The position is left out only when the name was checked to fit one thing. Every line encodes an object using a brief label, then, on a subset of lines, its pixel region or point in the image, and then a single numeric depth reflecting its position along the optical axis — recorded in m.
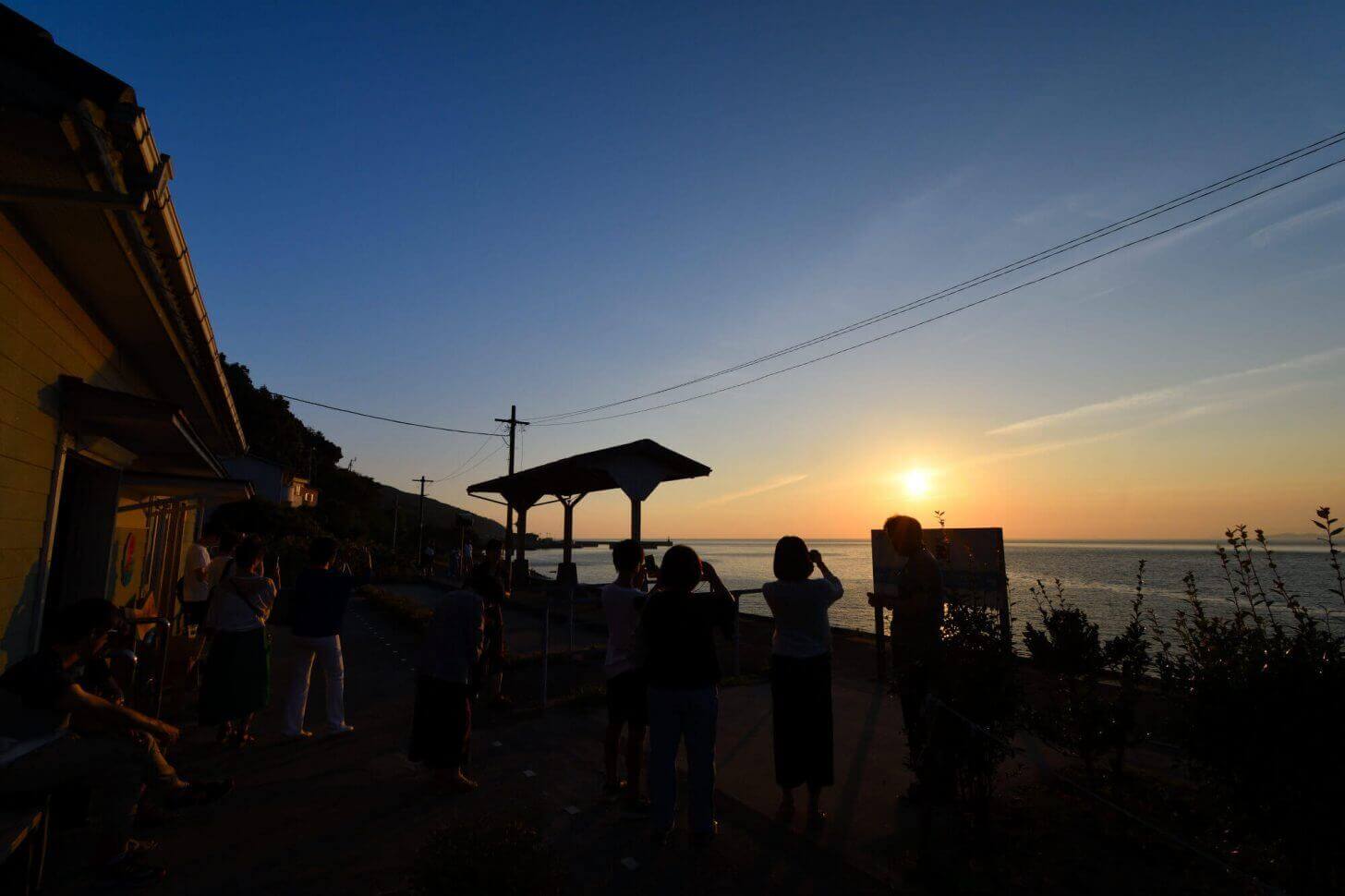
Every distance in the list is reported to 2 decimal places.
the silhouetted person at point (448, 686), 4.70
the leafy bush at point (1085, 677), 4.92
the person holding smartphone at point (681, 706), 3.87
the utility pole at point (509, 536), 19.63
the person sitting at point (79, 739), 3.34
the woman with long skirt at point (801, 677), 4.26
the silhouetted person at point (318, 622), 5.82
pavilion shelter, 12.60
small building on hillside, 35.94
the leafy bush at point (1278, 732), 2.91
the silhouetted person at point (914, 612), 4.46
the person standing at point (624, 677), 4.62
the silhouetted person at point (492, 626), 5.29
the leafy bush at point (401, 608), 12.99
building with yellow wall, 3.21
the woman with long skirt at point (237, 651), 5.64
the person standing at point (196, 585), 8.18
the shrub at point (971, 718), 3.86
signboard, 7.04
